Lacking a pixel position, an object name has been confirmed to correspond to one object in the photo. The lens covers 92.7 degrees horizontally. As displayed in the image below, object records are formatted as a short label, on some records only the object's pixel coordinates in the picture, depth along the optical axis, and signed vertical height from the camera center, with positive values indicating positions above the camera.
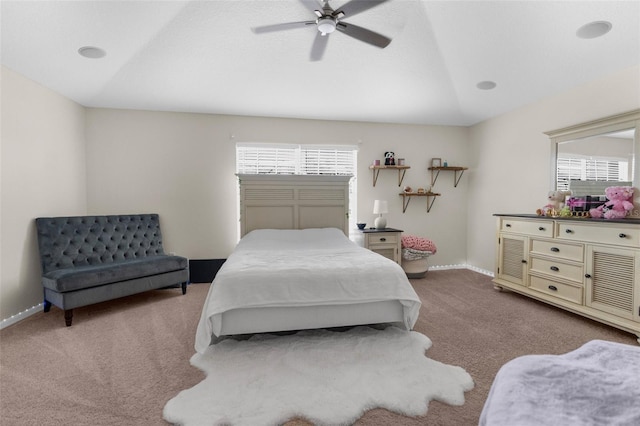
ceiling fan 2.09 +1.35
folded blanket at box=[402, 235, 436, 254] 4.73 -0.63
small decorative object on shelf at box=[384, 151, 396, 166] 5.02 +0.75
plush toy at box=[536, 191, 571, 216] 3.63 +0.03
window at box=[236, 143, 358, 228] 4.81 +0.71
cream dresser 2.63 -0.62
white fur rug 1.71 -1.16
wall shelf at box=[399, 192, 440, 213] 5.12 +0.12
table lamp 4.80 -0.10
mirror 3.06 +0.54
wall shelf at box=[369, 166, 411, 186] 4.93 +0.58
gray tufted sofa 3.07 -0.68
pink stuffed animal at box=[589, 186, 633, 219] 2.98 +0.01
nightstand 4.57 -0.57
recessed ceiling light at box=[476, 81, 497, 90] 3.86 +1.52
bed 2.38 -0.73
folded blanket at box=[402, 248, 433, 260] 4.73 -0.78
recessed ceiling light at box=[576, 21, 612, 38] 2.68 +1.57
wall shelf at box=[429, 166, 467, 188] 5.15 +0.55
